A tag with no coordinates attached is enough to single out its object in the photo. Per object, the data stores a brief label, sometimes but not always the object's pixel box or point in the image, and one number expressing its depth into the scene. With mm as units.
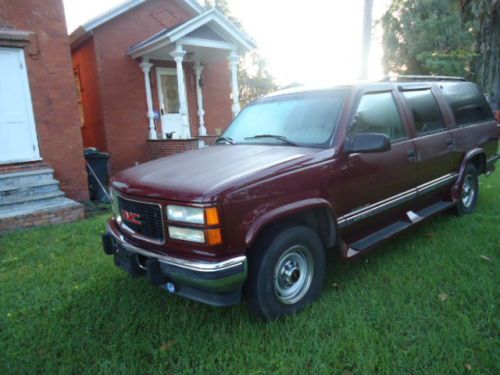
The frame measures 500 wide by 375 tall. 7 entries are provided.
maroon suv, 2531
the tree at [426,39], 20203
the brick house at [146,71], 10570
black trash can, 8820
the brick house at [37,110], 7094
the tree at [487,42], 14547
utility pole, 10766
